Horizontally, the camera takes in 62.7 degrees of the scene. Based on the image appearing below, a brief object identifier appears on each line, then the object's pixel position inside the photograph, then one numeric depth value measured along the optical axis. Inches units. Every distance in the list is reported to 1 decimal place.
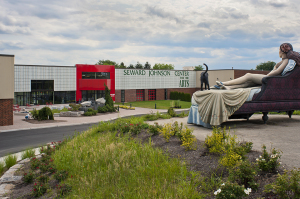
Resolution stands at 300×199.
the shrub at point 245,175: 185.9
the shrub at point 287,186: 158.4
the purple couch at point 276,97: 443.5
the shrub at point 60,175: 249.3
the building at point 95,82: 1391.5
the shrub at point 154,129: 366.3
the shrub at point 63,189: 217.8
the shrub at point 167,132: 330.7
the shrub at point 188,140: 281.3
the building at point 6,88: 693.3
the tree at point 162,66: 4707.2
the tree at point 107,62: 4124.8
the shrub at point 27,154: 345.5
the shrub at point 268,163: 200.4
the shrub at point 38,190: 227.1
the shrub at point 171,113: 688.1
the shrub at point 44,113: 813.2
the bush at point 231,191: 166.1
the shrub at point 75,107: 996.2
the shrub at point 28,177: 260.8
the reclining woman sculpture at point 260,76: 460.4
